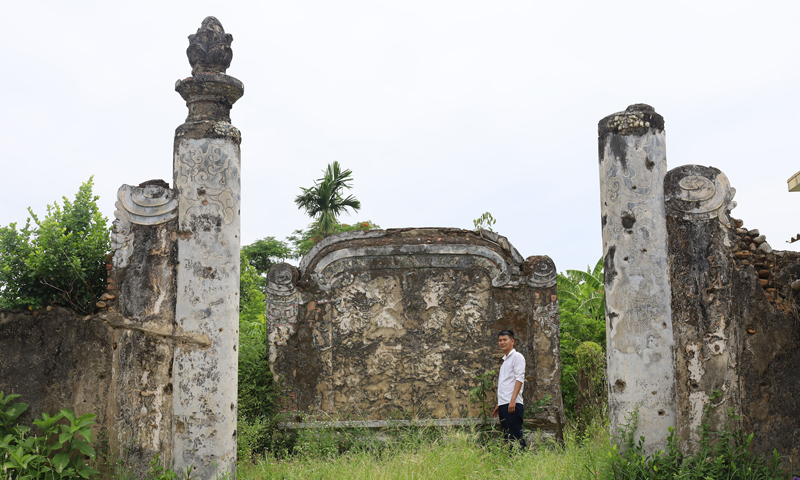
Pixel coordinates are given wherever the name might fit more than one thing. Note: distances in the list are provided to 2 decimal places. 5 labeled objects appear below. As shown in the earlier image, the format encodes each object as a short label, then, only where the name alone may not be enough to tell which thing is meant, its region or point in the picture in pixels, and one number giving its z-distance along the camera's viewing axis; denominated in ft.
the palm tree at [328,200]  70.95
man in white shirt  20.75
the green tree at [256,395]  21.62
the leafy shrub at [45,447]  13.89
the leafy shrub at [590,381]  27.61
